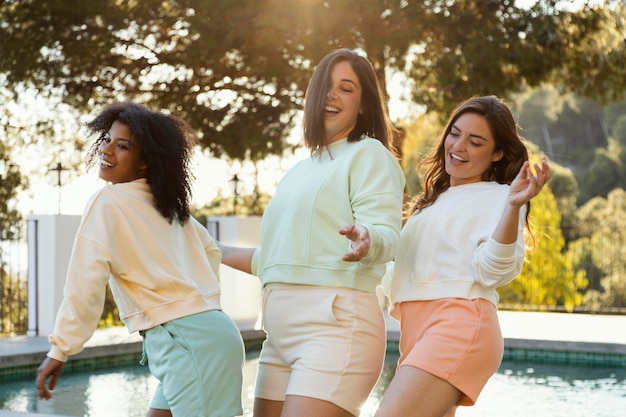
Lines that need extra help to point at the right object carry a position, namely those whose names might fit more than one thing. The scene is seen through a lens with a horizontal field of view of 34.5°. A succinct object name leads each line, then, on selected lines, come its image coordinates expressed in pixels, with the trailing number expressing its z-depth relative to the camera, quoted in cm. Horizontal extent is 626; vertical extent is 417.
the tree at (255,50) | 1109
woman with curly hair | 236
